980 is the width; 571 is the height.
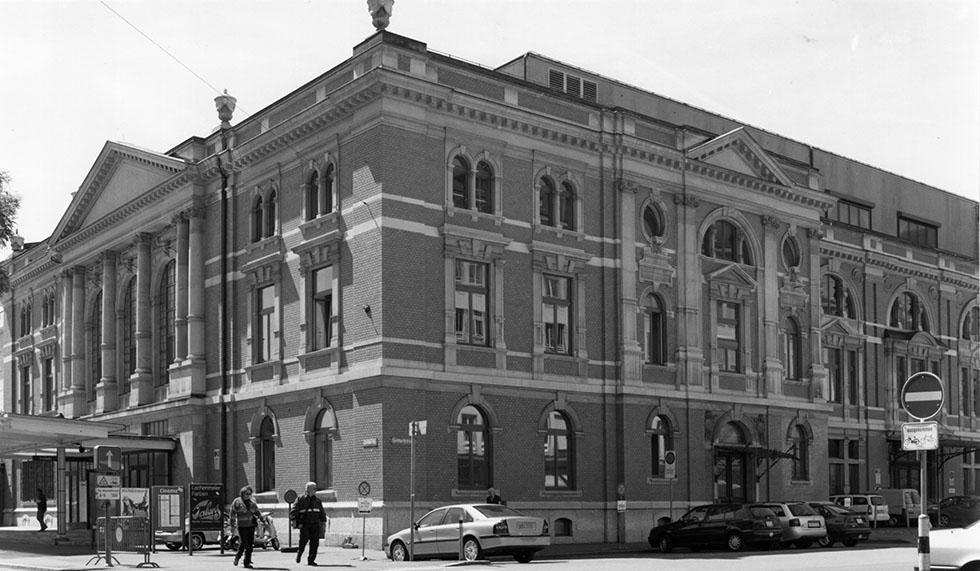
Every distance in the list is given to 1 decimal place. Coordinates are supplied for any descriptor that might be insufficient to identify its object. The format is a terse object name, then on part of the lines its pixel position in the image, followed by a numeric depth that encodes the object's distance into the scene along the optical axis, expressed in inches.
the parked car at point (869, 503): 1894.7
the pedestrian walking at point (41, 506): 1928.8
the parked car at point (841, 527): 1451.8
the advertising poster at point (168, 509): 1330.0
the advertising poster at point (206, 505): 1304.1
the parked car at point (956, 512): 2023.9
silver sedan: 1109.7
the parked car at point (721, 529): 1349.7
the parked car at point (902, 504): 2069.4
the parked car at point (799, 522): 1353.3
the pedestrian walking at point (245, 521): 1053.8
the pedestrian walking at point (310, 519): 1067.3
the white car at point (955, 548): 637.9
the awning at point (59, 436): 1482.5
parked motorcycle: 1286.9
